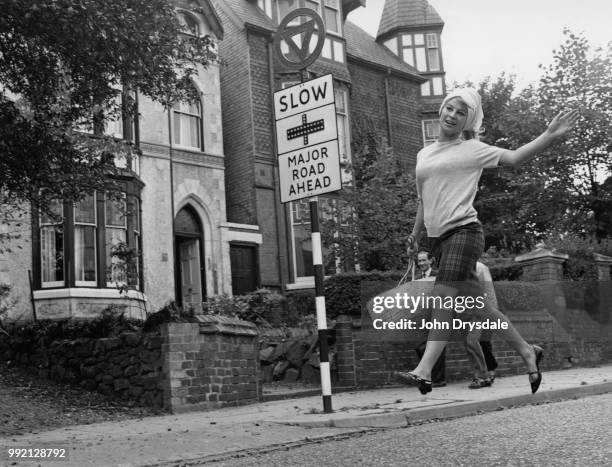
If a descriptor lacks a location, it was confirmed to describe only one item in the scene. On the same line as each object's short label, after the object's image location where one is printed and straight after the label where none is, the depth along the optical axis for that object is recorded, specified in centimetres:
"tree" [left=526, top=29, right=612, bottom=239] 2809
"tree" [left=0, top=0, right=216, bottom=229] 902
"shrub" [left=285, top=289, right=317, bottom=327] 1966
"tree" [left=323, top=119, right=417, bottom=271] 1950
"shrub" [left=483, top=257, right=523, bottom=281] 1660
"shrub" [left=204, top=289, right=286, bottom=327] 1838
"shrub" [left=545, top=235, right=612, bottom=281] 1691
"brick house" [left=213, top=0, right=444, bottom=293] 2347
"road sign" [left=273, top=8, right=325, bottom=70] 817
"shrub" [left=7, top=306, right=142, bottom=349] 1150
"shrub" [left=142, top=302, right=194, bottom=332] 956
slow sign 784
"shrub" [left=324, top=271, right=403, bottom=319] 1470
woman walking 533
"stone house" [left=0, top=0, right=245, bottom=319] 1838
